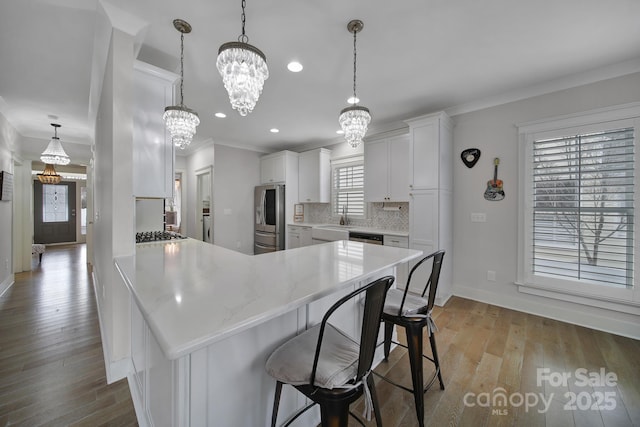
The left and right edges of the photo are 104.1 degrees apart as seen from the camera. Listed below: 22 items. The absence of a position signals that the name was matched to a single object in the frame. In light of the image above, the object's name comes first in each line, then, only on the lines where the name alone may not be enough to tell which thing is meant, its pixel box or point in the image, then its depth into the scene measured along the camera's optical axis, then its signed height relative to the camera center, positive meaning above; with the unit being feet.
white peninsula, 2.59 -1.13
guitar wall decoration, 10.26 +0.90
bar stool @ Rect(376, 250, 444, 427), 4.69 -2.18
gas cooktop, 8.27 -0.96
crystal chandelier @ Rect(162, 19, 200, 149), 6.07 +2.22
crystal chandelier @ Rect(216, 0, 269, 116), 4.07 +2.34
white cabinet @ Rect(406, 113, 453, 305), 10.53 +0.80
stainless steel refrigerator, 16.84 -0.64
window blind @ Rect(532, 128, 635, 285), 7.95 +0.12
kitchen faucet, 15.69 -0.52
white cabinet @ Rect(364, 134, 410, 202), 12.15 +2.08
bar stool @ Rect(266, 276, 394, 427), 3.02 -2.04
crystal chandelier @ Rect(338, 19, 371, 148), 6.46 +2.35
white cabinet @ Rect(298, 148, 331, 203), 16.17 +2.27
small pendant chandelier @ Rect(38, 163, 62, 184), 18.00 +2.46
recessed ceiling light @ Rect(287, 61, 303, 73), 7.88 +4.63
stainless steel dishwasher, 12.22 -1.38
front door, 26.04 -0.32
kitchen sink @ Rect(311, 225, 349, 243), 13.68 -1.33
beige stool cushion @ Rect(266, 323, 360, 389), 3.10 -2.03
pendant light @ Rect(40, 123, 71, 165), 12.62 +2.77
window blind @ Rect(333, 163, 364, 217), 15.21 +1.28
